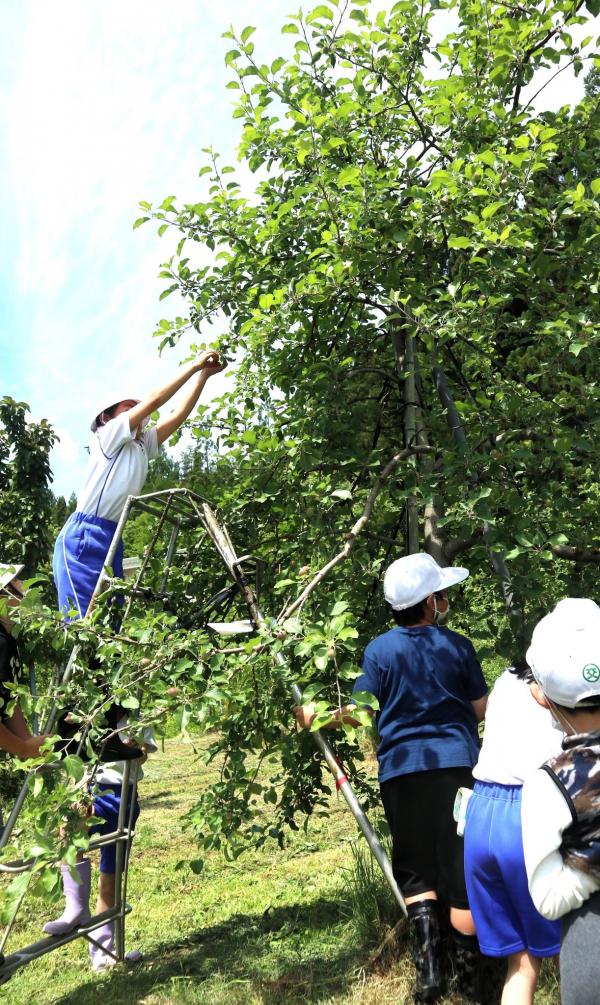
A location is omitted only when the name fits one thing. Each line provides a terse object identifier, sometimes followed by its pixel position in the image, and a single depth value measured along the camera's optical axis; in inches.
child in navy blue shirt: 101.5
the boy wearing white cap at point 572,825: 62.7
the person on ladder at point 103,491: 123.7
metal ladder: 101.5
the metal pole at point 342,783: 100.3
